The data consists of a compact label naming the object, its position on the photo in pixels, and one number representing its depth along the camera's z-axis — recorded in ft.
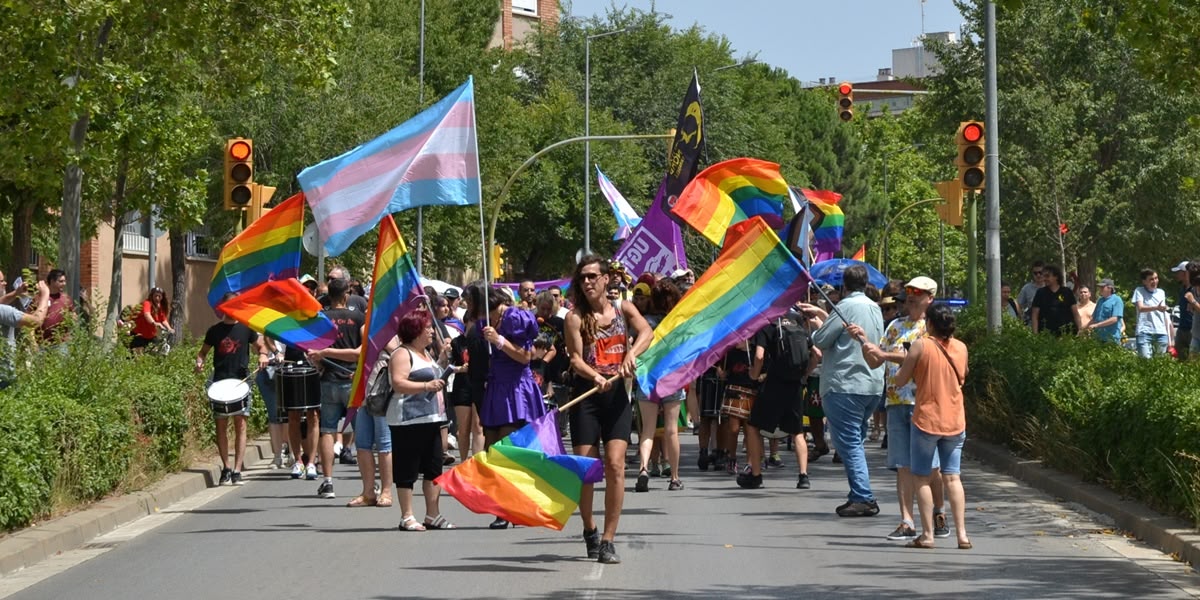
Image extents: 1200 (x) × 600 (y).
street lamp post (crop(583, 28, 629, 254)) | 173.78
